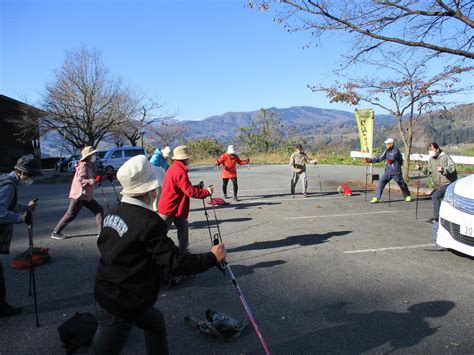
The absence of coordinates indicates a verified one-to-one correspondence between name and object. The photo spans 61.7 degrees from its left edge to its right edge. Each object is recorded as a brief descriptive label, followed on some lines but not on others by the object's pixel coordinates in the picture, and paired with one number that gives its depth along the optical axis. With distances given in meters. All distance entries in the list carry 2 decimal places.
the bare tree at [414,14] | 8.10
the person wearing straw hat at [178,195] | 5.18
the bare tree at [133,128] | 32.79
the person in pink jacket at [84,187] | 7.19
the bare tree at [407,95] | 14.04
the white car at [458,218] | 5.34
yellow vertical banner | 13.85
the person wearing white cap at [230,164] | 12.47
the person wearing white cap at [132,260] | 2.44
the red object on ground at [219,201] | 11.65
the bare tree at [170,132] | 45.64
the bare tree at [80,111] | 28.02
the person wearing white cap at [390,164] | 10.84
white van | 27.08
